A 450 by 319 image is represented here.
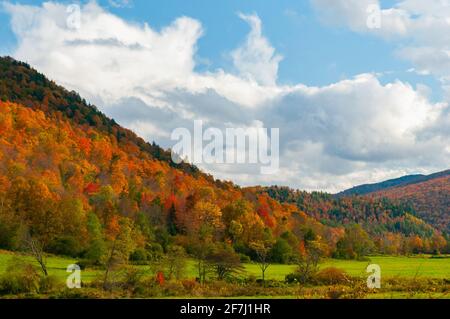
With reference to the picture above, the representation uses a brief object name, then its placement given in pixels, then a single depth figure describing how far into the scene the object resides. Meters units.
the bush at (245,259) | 89.31
